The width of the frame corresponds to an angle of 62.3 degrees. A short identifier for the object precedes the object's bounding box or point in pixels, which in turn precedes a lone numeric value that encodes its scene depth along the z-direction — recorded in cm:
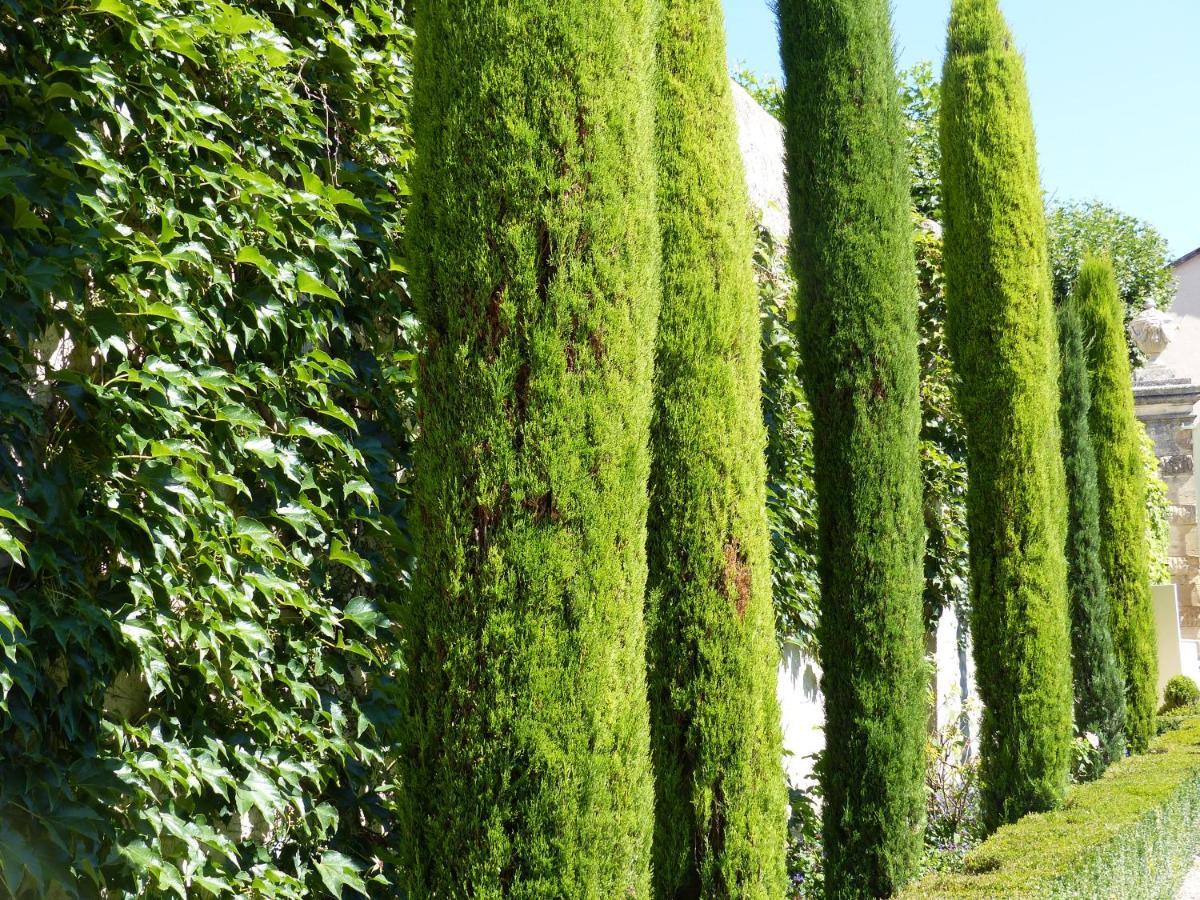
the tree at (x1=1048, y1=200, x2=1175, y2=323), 2317
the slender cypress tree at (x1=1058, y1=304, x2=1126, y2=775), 880
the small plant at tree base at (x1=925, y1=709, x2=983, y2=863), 680
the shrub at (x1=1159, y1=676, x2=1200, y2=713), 1295
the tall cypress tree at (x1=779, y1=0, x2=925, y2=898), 468
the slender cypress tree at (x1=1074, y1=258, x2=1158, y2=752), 998
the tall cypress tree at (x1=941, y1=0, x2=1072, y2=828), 628
